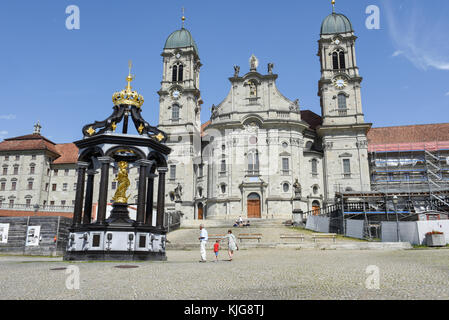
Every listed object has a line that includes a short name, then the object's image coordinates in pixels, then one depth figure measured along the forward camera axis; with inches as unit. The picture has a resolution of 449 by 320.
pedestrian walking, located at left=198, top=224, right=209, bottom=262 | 577.3
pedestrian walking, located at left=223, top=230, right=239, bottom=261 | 593.4
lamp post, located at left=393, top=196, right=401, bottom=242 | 927.4
